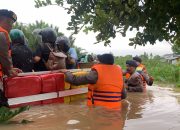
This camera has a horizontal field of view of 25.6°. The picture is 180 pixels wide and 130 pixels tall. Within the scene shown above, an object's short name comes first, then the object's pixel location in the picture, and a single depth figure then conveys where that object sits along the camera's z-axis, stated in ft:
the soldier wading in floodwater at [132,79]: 31.50
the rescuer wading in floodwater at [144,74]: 33.92
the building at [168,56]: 114.62
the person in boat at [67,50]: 27.04
